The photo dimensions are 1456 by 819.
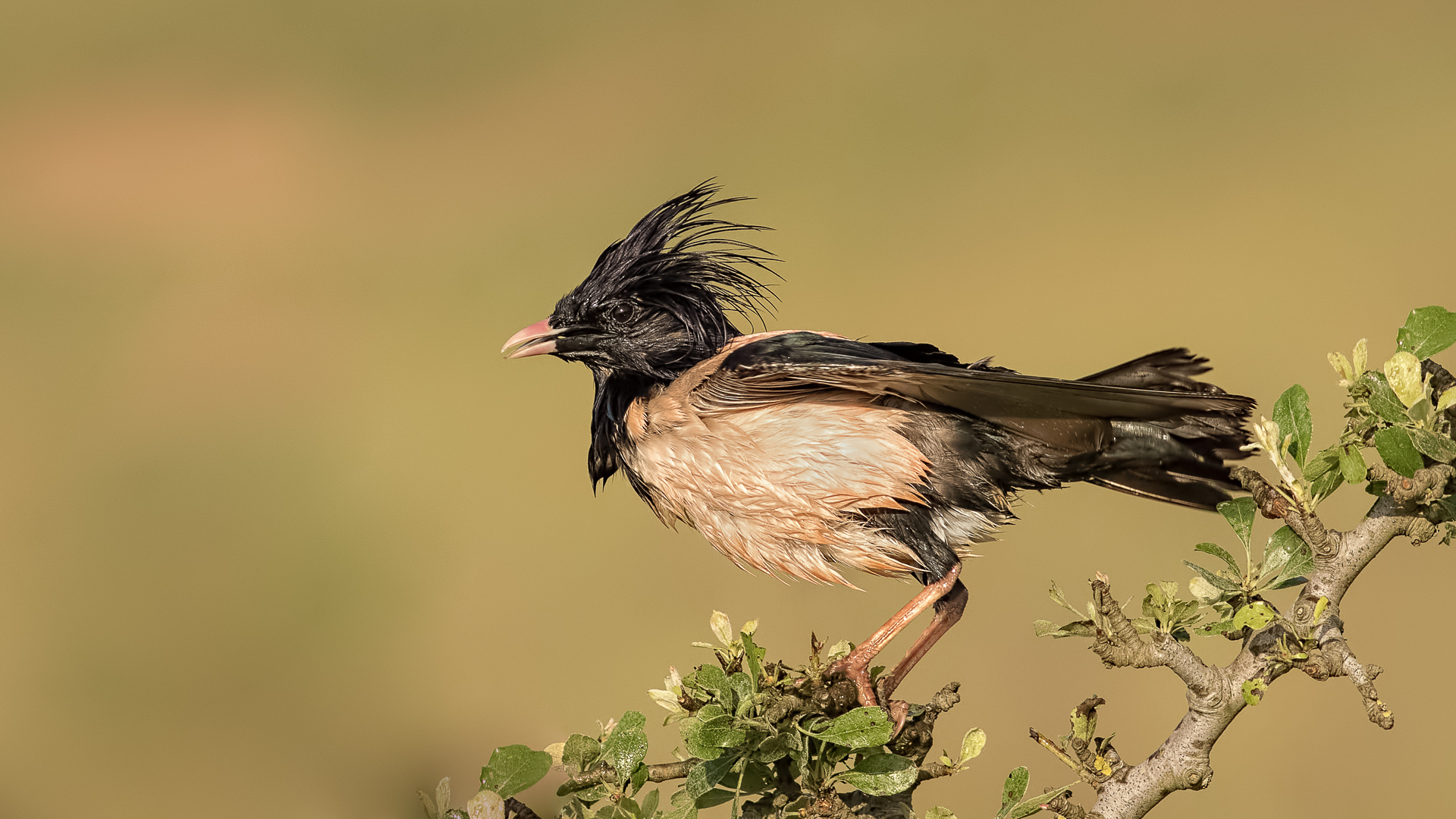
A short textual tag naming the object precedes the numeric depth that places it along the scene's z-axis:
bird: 4.98
